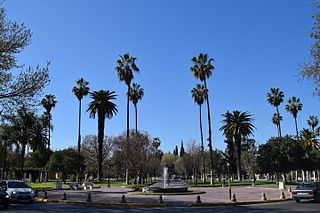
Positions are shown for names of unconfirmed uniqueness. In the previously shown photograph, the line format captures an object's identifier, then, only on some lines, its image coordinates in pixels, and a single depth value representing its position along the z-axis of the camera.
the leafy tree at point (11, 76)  20.62
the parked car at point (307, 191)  20.89
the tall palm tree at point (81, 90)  71.81
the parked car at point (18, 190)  20.81
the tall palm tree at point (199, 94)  66.94
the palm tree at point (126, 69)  61.34
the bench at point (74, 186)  41.97
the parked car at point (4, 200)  17.31
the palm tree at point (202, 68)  56.25
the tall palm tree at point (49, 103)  73.09
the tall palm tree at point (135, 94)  72.06
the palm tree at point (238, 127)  66.00
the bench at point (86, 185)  43.55
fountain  30.73
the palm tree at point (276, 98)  68.88
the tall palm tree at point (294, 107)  76.19
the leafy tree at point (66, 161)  59.62
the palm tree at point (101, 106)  61.44
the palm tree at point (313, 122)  85.75
